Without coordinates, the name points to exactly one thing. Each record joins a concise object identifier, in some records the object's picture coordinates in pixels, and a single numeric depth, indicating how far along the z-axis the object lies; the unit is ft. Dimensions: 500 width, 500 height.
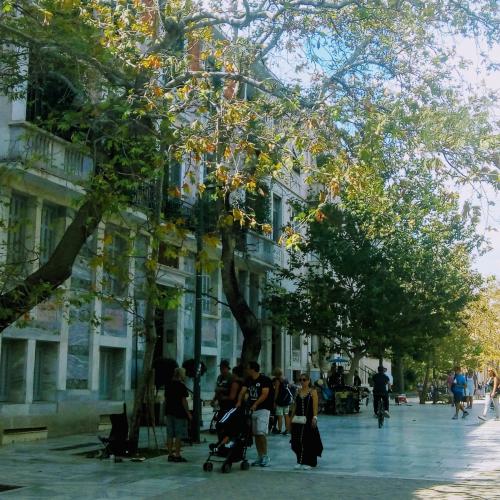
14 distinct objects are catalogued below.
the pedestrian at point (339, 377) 119.98
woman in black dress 44.62
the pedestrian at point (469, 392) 111.74
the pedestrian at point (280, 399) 64.80
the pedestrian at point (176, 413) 47.47
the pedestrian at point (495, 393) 95.55
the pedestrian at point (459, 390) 96.63
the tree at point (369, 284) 103.04
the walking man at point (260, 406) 46.24
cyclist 84.17
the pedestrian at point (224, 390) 45.70
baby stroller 42.91
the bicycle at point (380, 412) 80.23
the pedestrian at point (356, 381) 131.03
